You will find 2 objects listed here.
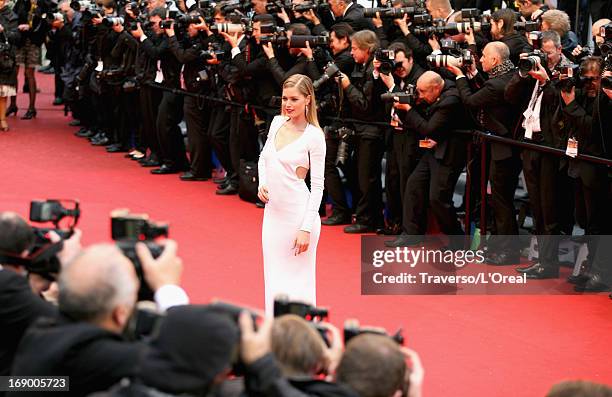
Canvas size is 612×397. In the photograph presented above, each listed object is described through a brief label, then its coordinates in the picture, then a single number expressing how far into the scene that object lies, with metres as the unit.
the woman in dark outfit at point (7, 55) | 15.38
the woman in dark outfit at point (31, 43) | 16.78
